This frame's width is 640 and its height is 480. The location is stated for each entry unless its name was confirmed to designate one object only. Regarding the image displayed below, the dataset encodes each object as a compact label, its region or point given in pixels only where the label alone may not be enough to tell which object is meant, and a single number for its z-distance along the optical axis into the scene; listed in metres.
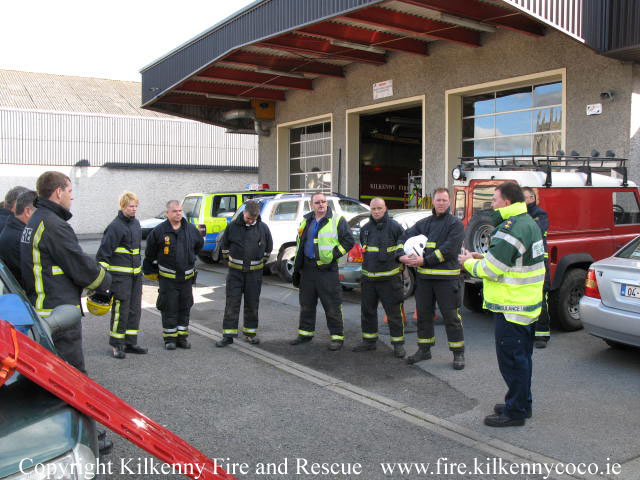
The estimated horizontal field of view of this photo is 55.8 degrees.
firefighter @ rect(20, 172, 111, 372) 4.57
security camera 10.88
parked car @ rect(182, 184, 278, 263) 14.64
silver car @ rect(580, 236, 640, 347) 6.16
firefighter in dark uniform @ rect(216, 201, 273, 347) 7.59
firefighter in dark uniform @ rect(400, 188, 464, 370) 6.52
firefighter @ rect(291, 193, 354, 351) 7.36
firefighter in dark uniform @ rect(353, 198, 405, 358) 7.04
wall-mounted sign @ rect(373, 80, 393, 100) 15.80
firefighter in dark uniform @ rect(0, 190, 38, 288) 5.66
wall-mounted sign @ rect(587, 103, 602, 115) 11.10
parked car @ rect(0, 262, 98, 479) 2.36
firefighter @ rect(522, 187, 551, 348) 7.30
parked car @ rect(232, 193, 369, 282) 12.91
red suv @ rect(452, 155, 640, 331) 7.84
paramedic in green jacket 4.77
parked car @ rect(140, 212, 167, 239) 23.25
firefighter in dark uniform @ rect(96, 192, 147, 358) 6.84
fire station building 10.87
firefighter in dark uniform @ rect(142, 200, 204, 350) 7.27
